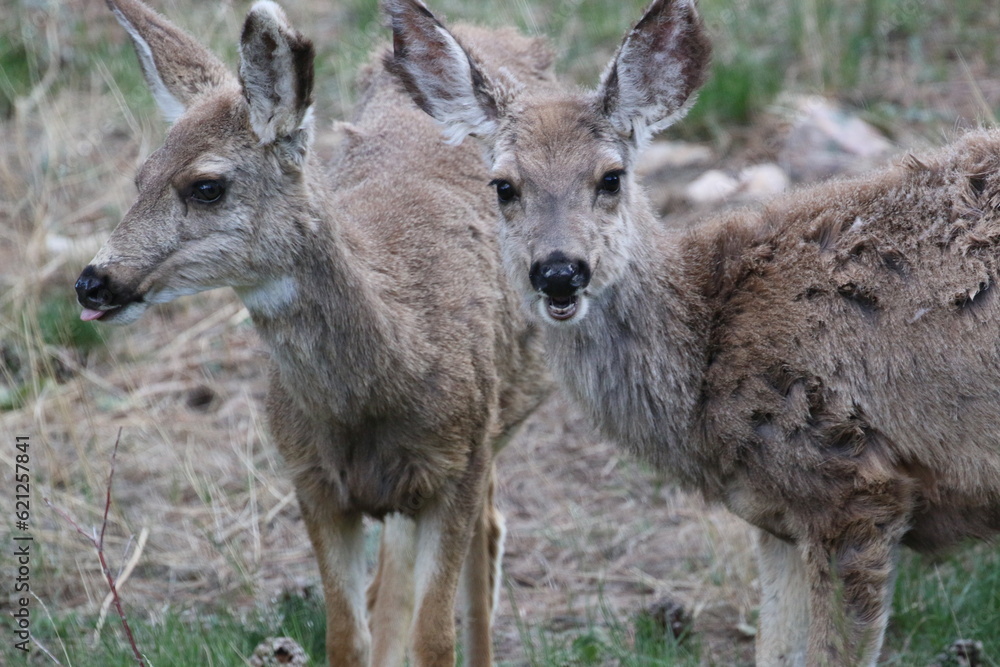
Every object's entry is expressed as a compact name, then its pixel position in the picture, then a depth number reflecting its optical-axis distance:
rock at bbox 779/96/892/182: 18.34
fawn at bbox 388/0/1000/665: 10.34
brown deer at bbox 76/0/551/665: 10.87
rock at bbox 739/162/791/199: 18.25
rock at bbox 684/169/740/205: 18.52
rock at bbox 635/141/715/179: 20.19
